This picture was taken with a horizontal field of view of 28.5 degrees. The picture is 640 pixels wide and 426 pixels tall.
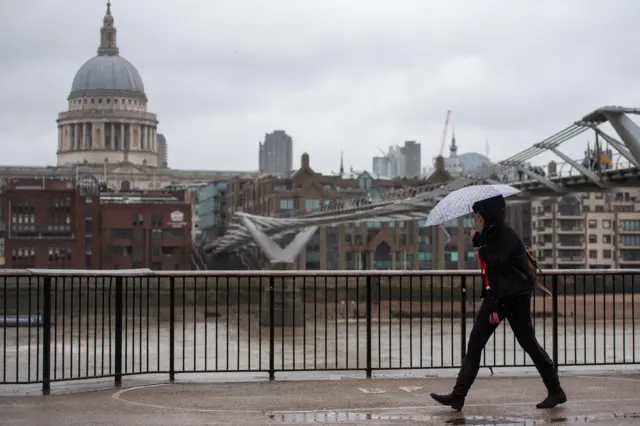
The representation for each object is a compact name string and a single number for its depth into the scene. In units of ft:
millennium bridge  180.19
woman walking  31.50
